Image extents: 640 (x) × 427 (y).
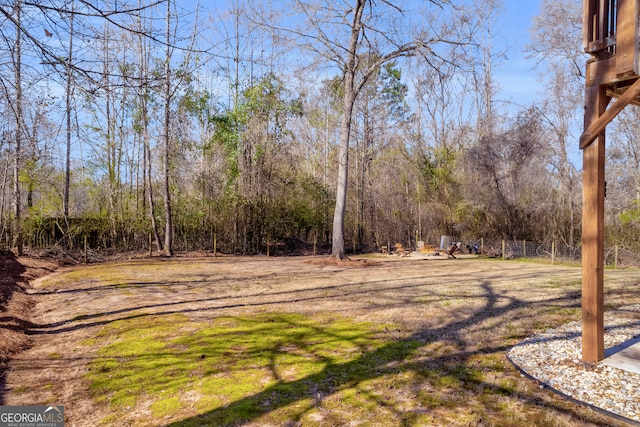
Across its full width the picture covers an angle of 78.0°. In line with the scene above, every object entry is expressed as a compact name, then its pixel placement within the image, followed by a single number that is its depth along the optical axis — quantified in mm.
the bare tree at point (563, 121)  16516
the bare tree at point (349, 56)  13180
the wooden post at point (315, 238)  19416
